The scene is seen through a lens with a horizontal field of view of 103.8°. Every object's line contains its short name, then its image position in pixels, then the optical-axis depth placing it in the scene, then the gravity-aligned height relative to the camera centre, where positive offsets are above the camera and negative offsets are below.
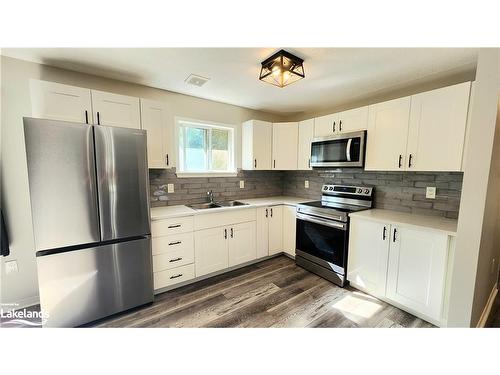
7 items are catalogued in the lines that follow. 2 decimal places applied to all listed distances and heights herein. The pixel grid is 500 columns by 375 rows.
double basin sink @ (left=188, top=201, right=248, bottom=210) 2.72 -0.51
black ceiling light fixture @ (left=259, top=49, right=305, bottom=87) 1.61 +0.89
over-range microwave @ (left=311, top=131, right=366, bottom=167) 2.34 +0.26
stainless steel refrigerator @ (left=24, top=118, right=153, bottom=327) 1.49 -0.40
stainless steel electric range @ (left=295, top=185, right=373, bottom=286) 2.28 -0.75
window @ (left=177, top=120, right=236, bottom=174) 2.77 +0.33
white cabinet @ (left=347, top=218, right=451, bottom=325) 1.66 -0.90
